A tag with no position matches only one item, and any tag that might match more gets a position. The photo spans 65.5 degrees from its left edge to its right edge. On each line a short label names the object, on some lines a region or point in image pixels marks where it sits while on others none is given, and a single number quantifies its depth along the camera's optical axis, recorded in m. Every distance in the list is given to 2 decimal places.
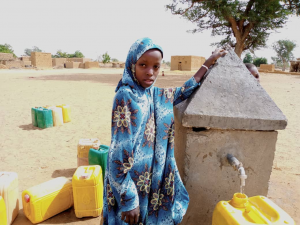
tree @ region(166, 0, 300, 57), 12.81
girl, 1.30
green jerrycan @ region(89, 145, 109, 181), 3.01
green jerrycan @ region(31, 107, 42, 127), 5.56
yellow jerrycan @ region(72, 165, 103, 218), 2.48
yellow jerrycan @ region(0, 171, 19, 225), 2.34
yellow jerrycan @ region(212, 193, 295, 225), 1.28
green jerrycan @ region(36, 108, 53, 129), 5.48
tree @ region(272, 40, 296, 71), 47.53
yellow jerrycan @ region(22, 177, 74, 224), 2.43
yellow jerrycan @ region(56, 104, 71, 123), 5.94
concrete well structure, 1.69
